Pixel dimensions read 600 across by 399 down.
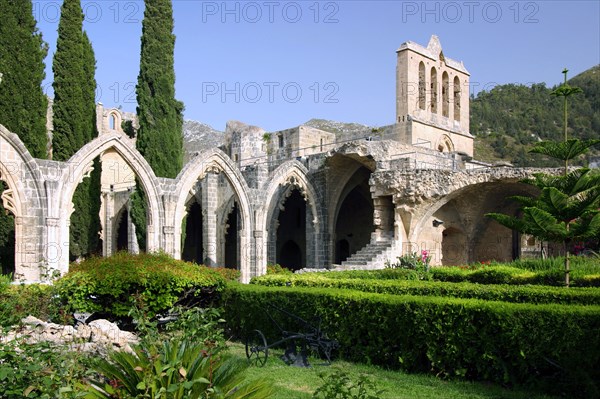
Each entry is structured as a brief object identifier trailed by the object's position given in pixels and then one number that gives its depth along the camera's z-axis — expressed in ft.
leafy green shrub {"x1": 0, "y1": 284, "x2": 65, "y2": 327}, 24.44
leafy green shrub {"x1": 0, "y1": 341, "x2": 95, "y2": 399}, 11.41
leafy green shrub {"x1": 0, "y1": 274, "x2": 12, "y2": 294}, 27.52
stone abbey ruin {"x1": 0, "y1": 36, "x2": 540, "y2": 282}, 43.45
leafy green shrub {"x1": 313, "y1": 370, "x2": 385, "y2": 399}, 12.75
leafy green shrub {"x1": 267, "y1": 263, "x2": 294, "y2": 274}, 56.15
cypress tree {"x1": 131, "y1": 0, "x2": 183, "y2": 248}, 58.39
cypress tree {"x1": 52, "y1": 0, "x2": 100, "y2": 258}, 57.00
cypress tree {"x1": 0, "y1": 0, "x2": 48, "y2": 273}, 49.78
